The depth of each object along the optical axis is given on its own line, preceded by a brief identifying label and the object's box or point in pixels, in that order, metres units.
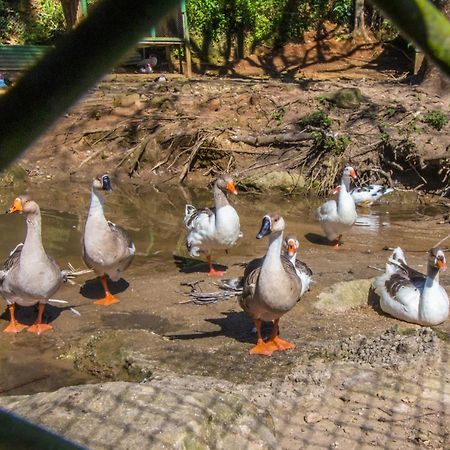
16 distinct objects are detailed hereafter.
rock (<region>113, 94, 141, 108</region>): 13.10
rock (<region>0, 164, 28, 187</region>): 10.78
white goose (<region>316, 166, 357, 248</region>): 8.23
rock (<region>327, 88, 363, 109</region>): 11.95
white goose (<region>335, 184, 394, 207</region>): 10.09
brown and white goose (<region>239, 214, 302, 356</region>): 4.75
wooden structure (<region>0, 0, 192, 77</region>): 15.32
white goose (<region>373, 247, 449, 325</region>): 5.45
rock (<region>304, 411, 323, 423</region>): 3.70
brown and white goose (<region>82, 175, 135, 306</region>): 6.13
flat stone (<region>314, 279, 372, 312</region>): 5.91
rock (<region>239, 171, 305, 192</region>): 10.90
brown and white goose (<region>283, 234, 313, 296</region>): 5.90
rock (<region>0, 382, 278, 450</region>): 3.02
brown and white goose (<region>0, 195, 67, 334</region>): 5.30
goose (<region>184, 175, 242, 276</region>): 7.00
